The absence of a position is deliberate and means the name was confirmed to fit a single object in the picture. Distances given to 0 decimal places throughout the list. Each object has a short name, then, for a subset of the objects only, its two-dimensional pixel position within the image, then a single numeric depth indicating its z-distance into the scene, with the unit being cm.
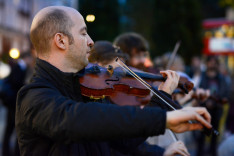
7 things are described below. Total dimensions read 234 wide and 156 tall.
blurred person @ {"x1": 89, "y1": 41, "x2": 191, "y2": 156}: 225
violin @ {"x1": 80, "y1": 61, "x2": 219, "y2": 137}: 177
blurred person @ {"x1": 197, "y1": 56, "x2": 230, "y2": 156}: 561
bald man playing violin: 120
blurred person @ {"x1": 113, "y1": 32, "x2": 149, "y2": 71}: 336
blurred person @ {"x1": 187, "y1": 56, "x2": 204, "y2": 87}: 710
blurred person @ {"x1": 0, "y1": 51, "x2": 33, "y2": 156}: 486
